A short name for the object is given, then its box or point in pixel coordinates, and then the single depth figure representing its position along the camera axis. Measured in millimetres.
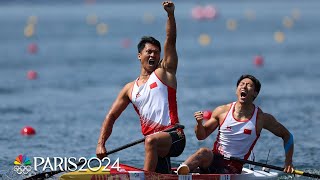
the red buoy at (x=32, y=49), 41816
